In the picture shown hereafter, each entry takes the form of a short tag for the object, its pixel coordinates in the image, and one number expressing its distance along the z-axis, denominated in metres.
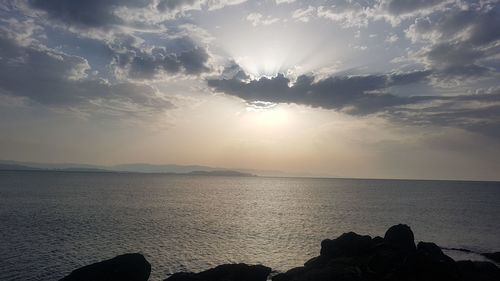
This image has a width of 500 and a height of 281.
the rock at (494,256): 53.19
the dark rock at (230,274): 34.75
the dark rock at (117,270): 32.53
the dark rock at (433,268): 32.75
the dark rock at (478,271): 36.00
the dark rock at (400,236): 43.65
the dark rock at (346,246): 42.16
